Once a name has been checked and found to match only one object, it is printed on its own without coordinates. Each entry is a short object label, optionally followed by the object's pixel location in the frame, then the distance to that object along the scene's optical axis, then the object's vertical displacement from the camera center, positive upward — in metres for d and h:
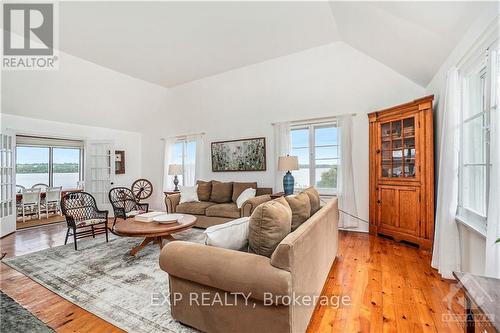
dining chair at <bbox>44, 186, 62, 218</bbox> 6.08 -0.94
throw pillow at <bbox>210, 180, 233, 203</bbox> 4.92 -0.59
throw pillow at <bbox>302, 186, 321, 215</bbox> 2.50 -0.38
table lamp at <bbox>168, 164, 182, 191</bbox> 5.66 -0.09
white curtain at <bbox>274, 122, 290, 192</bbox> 4.74 +0.48
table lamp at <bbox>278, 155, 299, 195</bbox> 4.18 -0.02
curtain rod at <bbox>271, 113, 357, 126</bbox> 4.19 +0.94
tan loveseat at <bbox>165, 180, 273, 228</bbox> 4.30 -0.79
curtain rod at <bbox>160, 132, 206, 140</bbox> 5.86 +0.80
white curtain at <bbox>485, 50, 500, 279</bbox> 1.59 -0.28
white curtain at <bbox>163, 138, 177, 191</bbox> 6.37 +0.07
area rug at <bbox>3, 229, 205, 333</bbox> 1.82 -1.23
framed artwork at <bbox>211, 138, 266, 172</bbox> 5.07 +0.25
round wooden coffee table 2.86 -0.83
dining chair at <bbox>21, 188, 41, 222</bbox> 5.65 -0.92
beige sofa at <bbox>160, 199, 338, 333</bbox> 1.28 -0.73
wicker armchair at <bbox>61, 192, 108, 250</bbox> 3.56 -0.83
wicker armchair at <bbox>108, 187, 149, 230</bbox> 5.60 -0.84
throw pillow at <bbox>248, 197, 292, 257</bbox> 1.51 -0.43
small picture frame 6.30 +0.09
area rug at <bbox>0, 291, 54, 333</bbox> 1.72 -1.25
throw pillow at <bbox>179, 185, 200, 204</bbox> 4.98 -0.63
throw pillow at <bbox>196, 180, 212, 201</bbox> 5.12 -0.57
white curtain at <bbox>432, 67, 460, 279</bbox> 2.38 -0.24
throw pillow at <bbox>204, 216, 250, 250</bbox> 1.63 -0.52
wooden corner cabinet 3.07 -0.09
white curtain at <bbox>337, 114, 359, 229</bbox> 4.15 -0.26
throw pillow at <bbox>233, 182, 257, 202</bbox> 4.80 -0.46
